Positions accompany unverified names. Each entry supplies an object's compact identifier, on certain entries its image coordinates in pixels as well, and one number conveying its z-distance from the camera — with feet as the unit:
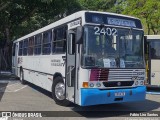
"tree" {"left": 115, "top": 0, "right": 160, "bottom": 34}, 94.63
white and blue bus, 27.66
